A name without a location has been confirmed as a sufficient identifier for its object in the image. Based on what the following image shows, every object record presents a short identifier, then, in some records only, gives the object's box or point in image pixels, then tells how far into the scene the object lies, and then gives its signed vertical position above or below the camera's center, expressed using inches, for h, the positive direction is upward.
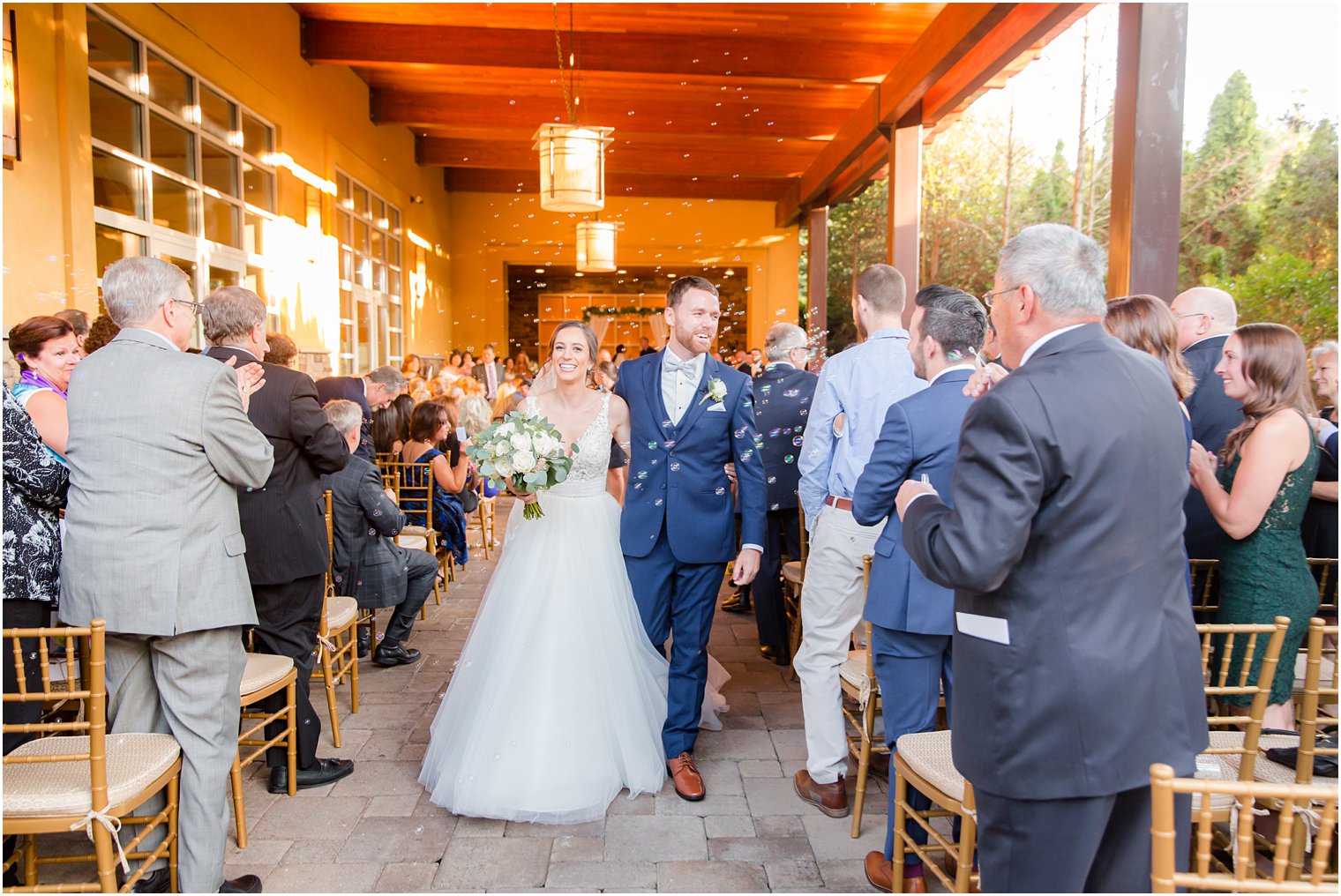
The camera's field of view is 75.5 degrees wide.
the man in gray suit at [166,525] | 87.4 -15.7
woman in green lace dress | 106.8 -13.9
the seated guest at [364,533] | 161.0 -30.3
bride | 112.5 -40.9
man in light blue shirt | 118.3 -17.3
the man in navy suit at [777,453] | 181.2 -16.5
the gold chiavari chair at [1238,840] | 45.1 -24.8
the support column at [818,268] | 577.9 +72.6
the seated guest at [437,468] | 211.5 -23.4
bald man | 135.6 +4.0
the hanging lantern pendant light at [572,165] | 200.1 +48.9
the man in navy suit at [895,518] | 92.5 -13.9
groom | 122.4 -16.4
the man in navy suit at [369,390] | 211.2 -4.1
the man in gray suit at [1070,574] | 56.7 -13.2
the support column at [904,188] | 341.1 +74.0
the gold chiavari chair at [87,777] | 78.4 -39.2
